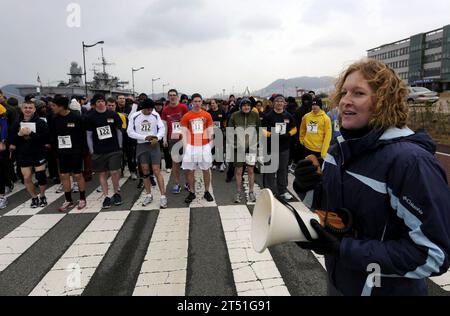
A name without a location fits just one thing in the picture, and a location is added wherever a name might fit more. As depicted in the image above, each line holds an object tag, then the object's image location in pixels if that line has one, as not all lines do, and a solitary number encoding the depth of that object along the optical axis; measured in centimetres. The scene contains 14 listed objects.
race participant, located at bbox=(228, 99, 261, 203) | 645
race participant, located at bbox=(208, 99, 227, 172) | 964
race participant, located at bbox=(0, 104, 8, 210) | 637
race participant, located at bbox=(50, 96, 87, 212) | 579
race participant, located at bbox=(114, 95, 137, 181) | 849
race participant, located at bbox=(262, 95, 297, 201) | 626
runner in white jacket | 620
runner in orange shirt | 634
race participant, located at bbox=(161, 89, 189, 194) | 734
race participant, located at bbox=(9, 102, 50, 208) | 591
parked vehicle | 2538
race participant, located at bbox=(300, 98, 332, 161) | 619
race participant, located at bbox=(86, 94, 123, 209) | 607
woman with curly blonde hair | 125
